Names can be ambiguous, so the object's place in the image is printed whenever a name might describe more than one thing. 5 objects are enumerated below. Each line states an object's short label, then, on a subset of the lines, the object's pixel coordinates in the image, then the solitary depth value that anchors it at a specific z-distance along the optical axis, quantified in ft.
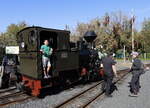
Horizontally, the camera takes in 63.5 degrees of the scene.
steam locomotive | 16.42
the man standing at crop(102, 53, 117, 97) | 16.86
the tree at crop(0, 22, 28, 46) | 80.69
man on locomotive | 16.08
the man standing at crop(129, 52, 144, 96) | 16.78
